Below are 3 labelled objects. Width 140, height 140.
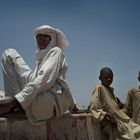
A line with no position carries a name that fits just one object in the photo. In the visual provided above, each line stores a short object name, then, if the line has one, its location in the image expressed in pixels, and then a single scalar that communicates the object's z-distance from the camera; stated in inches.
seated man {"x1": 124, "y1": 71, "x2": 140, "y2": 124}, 148.1
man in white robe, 104.1
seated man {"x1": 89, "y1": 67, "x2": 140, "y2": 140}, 125.1
